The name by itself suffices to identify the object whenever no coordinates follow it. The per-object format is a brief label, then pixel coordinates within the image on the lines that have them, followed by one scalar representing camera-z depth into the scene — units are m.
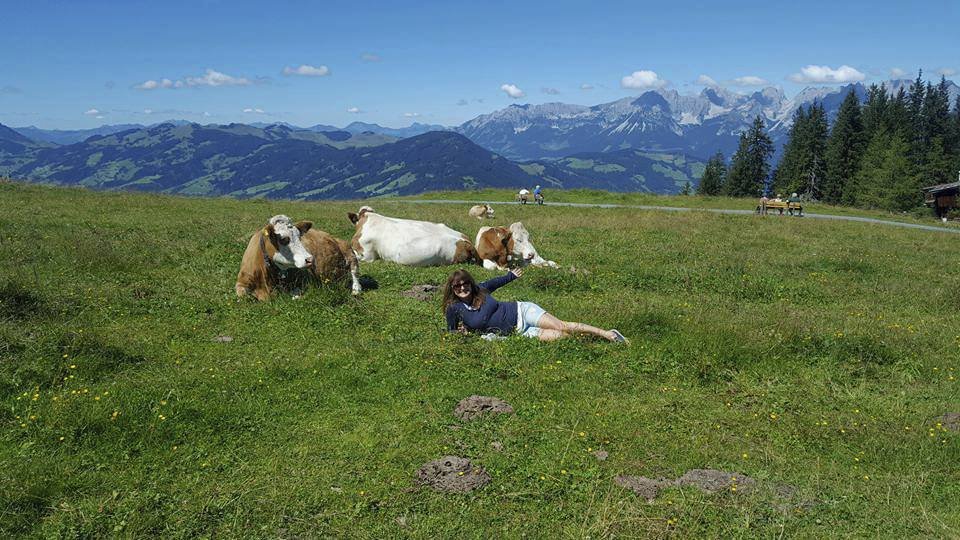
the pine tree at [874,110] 83.81
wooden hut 67.68
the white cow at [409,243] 15.03
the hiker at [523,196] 43.47
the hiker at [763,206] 39.31
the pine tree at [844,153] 82.81
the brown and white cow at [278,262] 10.89
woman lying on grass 9.16
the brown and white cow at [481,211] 28.49
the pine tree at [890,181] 70.25
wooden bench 39.91
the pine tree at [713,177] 103.69
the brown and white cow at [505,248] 15.95
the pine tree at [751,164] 93.56
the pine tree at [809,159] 86.06
